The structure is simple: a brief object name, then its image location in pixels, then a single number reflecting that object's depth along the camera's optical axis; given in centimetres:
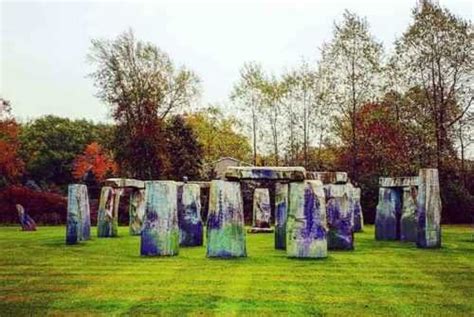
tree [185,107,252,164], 4459
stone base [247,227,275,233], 2478
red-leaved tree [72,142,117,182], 4788
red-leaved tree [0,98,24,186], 4322
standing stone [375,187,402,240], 2047
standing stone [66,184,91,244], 1886
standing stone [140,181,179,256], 1505
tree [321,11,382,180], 3278
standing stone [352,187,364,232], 2458
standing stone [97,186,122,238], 2216
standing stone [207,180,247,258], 1454
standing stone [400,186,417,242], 1956
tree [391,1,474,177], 3030
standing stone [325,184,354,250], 1667
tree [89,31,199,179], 3731
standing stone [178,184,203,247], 1838
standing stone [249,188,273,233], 2541
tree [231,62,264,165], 4056
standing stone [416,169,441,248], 1705
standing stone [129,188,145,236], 2367
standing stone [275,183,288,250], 1703
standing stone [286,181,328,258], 1441
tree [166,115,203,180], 3738
